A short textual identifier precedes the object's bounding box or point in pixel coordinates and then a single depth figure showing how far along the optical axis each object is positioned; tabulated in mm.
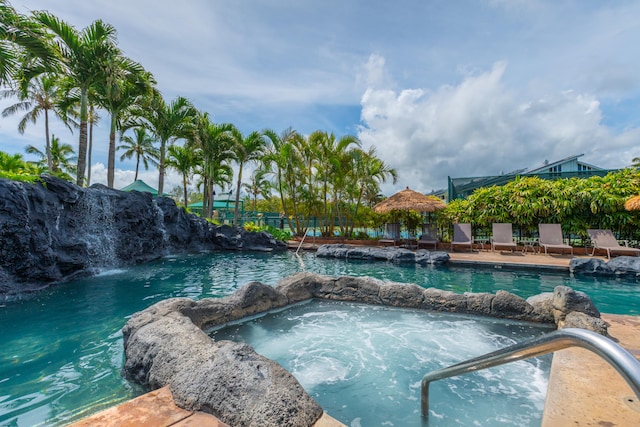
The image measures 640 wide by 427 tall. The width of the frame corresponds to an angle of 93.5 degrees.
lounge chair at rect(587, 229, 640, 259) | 10258
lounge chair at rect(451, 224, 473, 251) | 12898
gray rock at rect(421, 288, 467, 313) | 5082
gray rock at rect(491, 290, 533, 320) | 4672
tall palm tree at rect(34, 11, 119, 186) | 10250
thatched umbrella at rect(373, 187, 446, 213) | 13648
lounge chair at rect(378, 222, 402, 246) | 14398
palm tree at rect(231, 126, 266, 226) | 18297
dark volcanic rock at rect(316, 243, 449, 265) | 10742
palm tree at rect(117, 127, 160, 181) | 23406
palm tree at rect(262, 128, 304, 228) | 17094
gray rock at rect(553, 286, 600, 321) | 4086
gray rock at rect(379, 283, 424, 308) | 5359
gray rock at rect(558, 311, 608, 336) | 3518
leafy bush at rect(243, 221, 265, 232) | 17666
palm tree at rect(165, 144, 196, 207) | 20891
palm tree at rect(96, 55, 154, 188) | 11609
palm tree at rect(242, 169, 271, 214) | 19328
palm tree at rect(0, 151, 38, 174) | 9342
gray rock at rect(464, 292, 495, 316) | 4918
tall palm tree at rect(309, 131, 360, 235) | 16605
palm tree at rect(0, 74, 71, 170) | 17484
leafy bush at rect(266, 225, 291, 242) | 17364
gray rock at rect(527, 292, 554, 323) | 4574
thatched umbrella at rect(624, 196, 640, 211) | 10476
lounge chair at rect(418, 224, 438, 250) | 13391
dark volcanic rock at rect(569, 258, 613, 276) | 8484
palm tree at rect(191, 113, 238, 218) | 17625
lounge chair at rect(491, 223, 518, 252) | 12250
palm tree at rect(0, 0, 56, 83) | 6682
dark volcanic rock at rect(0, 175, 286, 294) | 7102
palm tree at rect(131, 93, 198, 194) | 14875
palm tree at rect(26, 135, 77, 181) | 26172
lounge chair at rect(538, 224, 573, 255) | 11570
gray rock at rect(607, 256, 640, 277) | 8148
